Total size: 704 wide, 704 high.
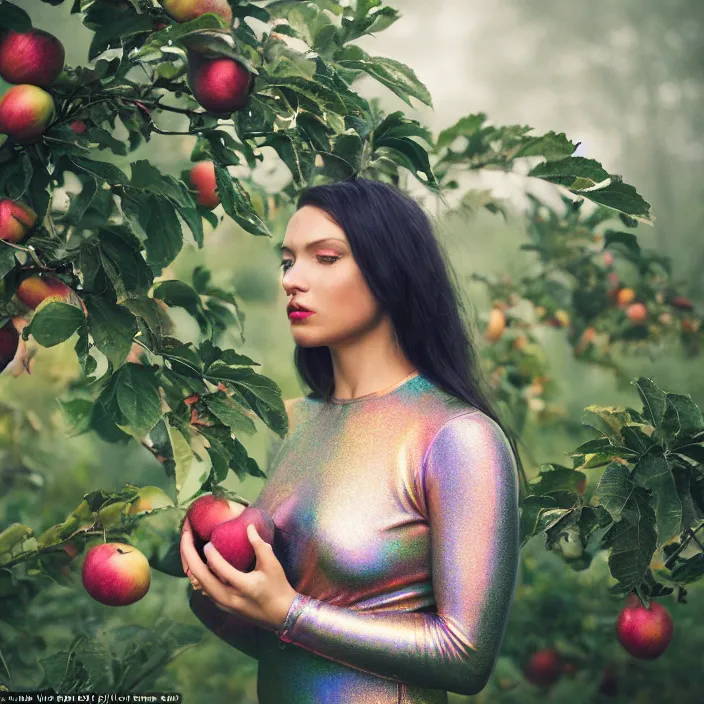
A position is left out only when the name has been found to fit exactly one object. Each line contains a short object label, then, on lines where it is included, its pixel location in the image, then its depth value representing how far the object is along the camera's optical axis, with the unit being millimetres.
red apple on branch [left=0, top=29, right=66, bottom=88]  2211
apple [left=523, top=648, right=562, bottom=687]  3254
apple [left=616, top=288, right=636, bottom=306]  3527
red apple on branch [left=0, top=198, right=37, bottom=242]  2264
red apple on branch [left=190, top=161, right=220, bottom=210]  2491
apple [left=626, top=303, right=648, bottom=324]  3544
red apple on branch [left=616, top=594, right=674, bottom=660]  2486
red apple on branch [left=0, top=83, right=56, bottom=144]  2197
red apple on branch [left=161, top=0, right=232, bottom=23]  2168
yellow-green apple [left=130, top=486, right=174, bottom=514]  2378
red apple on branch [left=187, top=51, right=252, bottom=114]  2189
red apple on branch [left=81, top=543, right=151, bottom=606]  2308
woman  2246
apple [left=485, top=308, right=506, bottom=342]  3506
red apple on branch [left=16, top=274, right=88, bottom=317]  2288
